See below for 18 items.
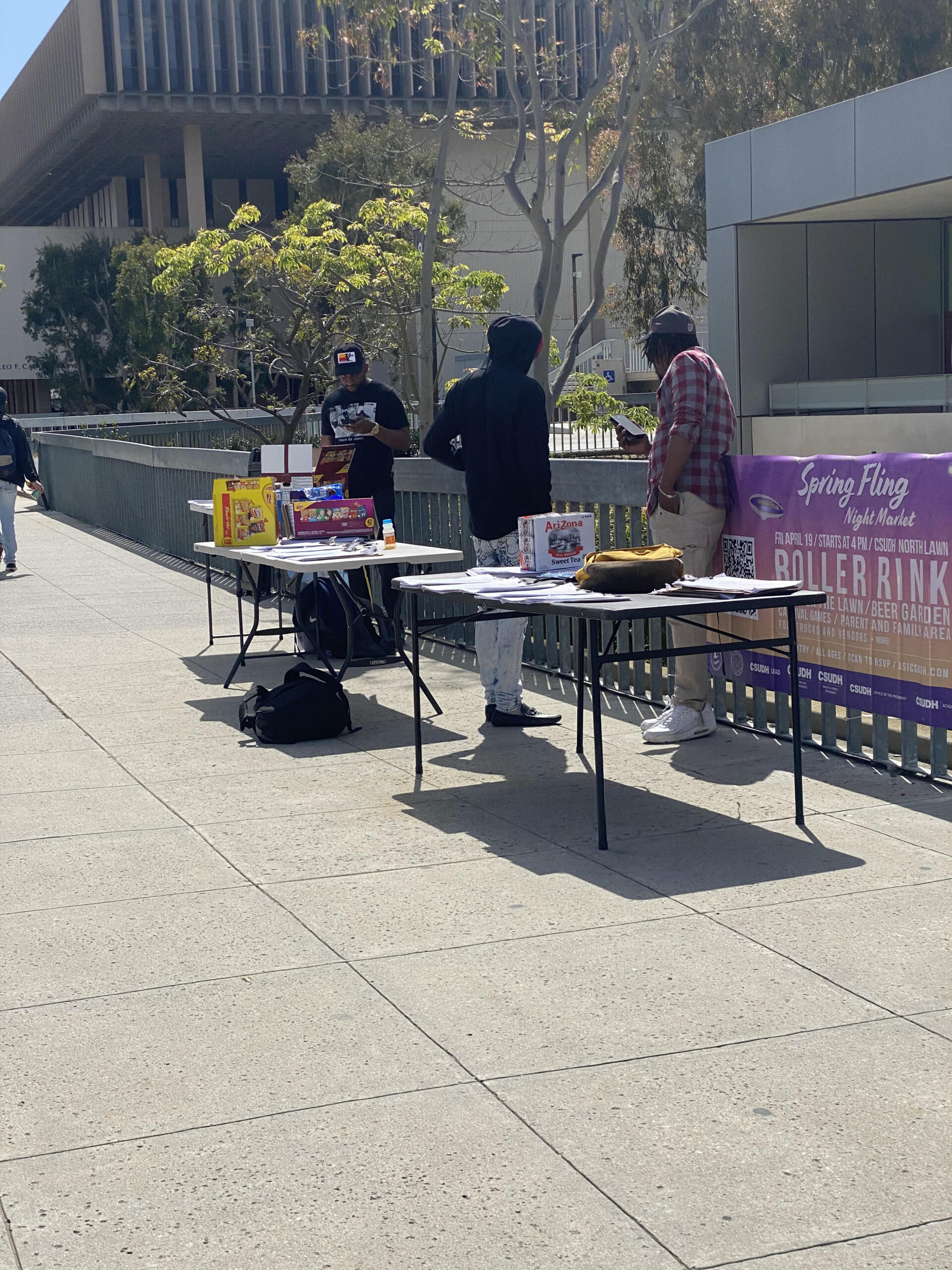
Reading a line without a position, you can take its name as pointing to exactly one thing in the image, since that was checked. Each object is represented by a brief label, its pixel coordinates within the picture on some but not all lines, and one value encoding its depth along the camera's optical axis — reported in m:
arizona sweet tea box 6.99
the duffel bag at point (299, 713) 8.04
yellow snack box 9.49
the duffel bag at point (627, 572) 6.32
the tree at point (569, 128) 20.44
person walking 16.75
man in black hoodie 8.04
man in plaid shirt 7.47
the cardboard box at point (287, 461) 10.92
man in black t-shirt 9.81
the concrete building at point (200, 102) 64.44
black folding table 5.76
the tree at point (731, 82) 37.62
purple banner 6.64
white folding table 8.22
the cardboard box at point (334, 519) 9.23
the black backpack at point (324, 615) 9.61
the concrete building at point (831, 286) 20.52
